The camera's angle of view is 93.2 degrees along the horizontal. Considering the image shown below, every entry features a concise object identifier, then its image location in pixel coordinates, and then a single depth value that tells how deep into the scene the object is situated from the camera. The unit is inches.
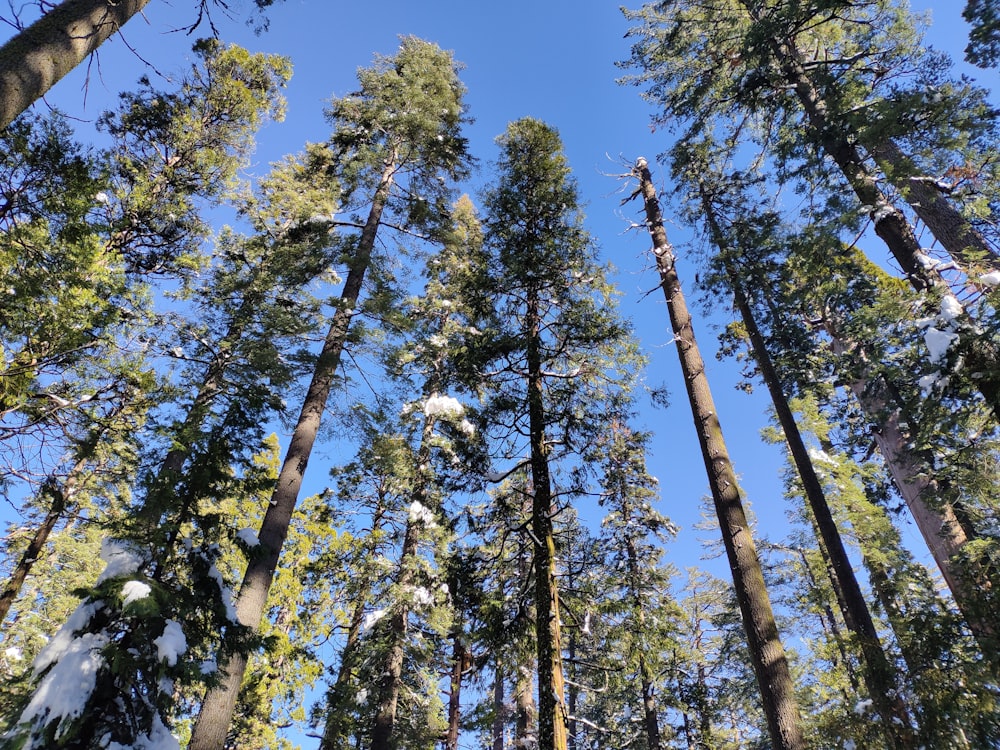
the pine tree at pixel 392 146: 398.0
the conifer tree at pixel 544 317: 299.9
